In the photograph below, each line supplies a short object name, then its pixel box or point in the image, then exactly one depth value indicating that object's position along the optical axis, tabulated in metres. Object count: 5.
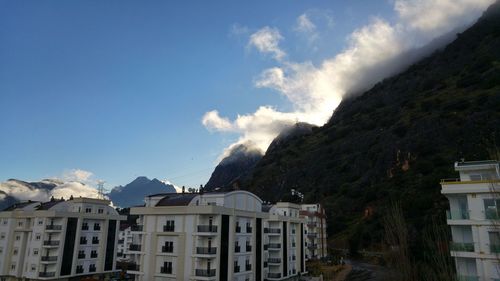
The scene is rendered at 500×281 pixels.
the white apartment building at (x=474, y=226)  29.81
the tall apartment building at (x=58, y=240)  65.38
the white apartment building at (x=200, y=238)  47.19
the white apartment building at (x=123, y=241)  113.25
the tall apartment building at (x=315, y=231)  89.38
